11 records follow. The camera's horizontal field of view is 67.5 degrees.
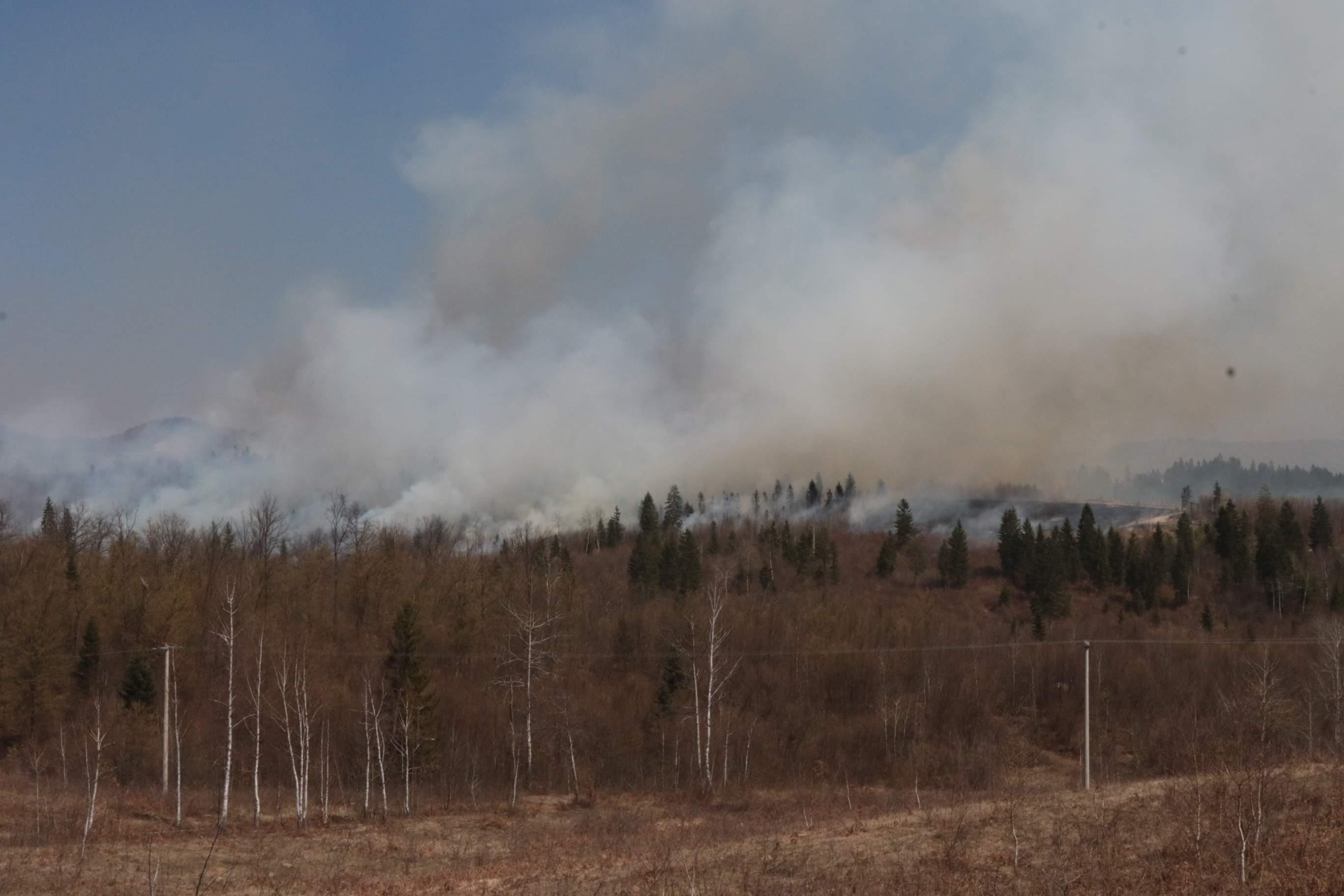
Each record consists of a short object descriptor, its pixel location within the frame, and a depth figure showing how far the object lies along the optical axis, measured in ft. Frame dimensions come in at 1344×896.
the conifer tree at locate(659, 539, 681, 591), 383.86
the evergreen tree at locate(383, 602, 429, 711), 198.49
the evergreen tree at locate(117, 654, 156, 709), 209.15
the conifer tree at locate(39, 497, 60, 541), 322.14
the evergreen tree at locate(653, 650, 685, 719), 224.74
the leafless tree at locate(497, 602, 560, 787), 160.66
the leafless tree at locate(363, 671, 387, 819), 148.05
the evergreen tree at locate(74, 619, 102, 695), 230.68
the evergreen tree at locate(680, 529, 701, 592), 373.77
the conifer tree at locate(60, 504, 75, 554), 303.48
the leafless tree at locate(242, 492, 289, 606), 281.13
